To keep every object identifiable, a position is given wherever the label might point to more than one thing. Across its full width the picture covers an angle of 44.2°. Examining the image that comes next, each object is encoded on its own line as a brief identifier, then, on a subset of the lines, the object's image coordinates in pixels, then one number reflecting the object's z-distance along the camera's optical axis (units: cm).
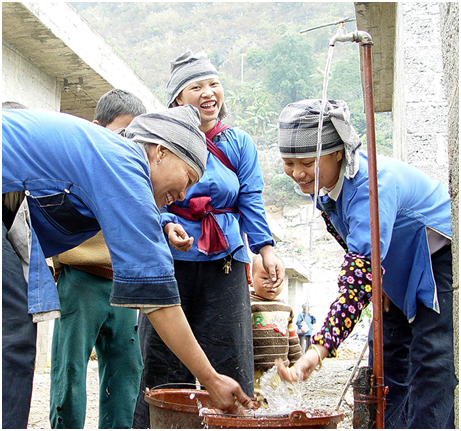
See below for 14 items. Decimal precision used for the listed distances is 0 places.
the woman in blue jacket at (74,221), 175
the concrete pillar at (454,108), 185
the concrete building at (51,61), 622
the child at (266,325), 372
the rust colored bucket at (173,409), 220
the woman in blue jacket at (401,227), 246
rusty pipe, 208
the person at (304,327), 1650
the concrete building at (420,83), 516
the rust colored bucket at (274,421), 184
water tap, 227
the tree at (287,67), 8331
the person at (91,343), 285
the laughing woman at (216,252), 289
